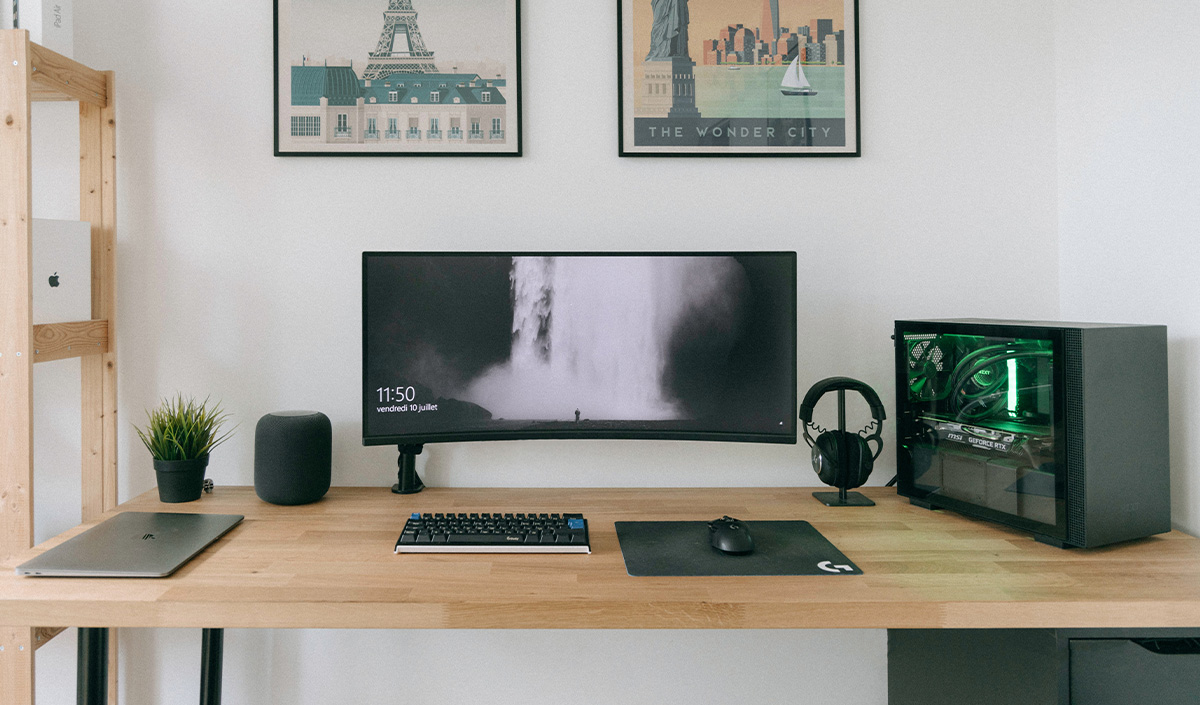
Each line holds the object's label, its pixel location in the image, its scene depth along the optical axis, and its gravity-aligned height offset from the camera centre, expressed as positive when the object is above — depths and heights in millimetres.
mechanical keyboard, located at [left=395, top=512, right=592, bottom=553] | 1154 -317
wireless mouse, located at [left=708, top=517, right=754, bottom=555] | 1125 -316
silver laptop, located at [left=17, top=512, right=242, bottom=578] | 1041 -324
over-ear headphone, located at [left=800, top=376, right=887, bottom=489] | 1442 -207
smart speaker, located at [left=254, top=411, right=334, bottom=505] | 1411 -219
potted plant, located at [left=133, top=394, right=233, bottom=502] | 1431 -203
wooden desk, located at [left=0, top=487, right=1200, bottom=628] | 952 -352
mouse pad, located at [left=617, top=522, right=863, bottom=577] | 1065 -340
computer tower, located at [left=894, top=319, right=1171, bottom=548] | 1138 -138
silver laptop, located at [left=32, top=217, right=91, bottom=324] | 1381 +187
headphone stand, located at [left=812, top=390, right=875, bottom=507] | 1439 -319
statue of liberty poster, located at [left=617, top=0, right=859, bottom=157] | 1606 +672
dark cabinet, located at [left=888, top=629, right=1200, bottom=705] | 978 -472
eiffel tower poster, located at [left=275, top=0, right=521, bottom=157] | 1592 +671
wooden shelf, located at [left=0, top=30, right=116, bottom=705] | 1270 +79
